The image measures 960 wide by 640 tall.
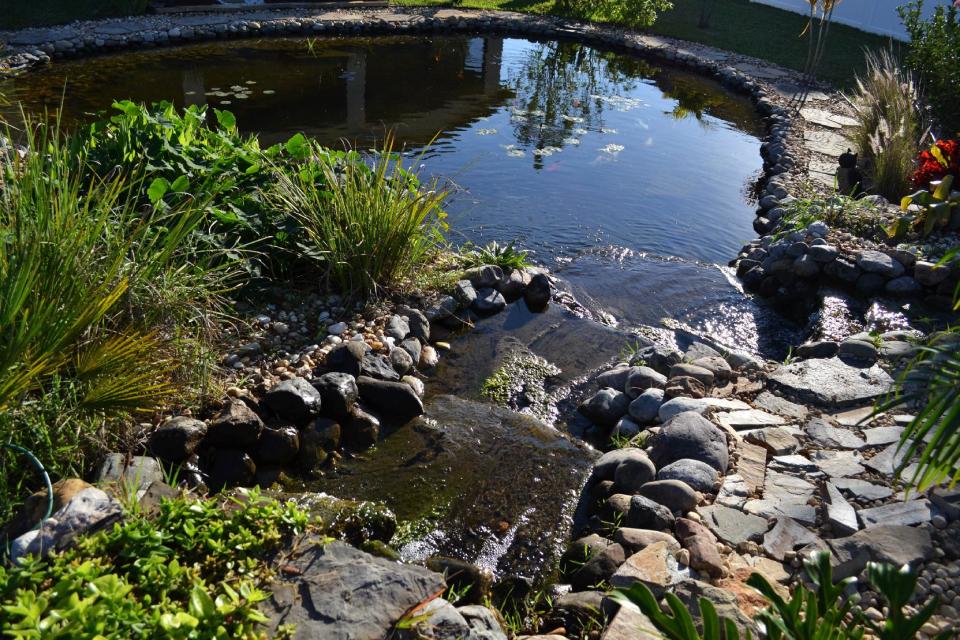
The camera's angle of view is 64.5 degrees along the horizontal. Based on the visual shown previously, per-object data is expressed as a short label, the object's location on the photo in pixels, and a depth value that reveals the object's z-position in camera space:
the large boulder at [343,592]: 2.09
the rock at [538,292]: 5.21
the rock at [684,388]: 4.07
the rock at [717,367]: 4.38
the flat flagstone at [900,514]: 2.71
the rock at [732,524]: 2.88
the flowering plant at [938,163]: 6.18
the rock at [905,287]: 5.27
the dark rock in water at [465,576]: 2.81
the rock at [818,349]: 4.51
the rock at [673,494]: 3.12
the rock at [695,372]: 4.23
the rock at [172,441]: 3.22
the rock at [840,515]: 2.78
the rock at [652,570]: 2.57
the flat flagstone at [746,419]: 3.69
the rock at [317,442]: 3.53
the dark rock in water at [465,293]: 4.92
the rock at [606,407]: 4.03
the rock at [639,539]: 2.91
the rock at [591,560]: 2.84
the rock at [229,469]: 3.31
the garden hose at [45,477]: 2.27
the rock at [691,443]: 3.40
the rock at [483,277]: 5.16
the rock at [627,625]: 2.27
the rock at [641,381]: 4.14
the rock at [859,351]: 4.25
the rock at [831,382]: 3.85
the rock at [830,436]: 3.43
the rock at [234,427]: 3.37
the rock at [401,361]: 4.21
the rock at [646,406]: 3.95
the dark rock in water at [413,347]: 4.35
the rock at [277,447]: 3.47
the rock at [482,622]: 2.35
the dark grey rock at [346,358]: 3.98
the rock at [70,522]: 2.18
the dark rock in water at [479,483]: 3.14
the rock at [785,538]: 2.76
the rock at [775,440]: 3.45
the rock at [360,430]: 3.71
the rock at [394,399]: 3.89
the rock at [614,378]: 4.28
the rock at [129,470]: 2.84
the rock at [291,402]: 3.61
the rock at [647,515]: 3.03
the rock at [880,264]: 5.37
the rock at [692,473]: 3.24
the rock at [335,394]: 3.75
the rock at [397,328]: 4.39
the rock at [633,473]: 3.36
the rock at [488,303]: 5.03
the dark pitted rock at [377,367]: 4.04
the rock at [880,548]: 2.52
